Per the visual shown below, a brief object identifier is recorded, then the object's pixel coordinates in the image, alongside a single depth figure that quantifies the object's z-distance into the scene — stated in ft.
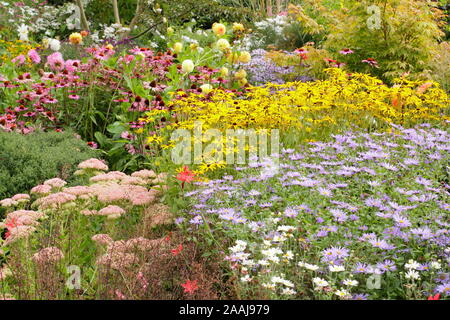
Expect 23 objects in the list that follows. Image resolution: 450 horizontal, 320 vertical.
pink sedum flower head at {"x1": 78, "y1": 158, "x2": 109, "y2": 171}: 12.20
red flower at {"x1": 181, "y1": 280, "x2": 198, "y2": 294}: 6.95
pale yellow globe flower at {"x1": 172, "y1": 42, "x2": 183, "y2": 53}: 19.52
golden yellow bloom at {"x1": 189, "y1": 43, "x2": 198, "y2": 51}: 21.96
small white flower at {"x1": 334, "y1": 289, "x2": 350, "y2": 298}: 6.49
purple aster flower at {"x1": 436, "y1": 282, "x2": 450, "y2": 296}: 6.67
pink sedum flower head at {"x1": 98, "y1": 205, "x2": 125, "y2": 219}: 9.50
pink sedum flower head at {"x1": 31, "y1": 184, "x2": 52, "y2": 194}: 10.65
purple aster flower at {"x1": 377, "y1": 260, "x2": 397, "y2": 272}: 6.99
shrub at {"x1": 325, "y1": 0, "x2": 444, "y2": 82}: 20.33
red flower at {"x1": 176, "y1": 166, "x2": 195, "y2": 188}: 9.07
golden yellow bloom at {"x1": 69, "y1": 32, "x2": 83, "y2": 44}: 18.81
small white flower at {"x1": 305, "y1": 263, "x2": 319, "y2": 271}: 6.84
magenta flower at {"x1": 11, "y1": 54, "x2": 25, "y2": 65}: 19.76
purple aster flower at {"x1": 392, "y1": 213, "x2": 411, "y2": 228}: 7.46
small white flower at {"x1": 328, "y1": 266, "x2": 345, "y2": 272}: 6.75
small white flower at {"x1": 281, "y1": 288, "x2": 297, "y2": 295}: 6.56
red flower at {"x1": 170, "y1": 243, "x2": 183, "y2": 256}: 7.99
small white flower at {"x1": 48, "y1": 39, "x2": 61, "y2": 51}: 21.40
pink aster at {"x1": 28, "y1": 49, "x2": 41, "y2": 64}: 19.15
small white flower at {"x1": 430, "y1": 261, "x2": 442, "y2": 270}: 6.92
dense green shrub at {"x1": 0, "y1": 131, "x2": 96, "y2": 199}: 13.52
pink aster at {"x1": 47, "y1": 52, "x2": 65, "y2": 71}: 18.06
